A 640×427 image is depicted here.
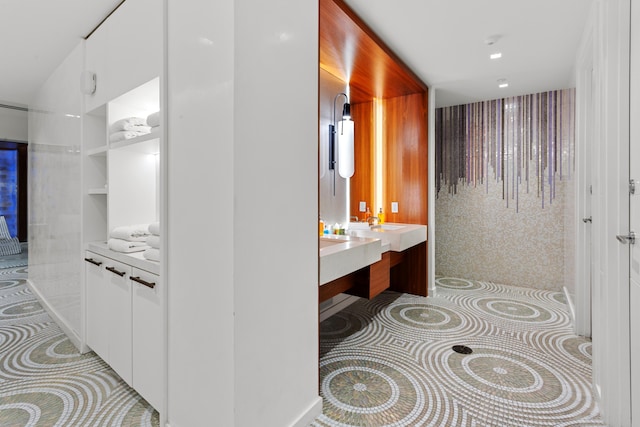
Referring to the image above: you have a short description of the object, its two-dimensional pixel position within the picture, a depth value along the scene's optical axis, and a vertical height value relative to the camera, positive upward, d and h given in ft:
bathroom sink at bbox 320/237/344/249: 7.80 -0.72
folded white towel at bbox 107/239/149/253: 6.40 -0.66
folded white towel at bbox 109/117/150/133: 6.82 +1.82
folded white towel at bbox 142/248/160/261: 5.47 -0.71
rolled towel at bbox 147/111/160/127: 5.82 +1.65
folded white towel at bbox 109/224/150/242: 6.65 -0.42
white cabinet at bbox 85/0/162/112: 5.26 +2.94
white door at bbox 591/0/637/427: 4.79 +0.11
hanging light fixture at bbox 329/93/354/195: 10.39 +2.17
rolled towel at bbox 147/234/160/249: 5.59 -0.49
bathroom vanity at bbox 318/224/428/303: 6.56 -1.16
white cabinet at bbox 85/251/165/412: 5.27 -1.99
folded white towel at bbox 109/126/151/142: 6.64 +1.56
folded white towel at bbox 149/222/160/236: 5.77 -0.28
